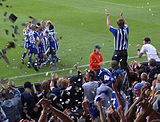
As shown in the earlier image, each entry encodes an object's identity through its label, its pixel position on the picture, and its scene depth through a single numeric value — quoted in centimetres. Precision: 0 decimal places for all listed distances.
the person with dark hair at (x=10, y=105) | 1317
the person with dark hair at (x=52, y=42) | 2455
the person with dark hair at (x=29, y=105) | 1411
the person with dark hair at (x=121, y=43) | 1972
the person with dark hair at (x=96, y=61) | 2047
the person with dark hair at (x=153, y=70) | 1658
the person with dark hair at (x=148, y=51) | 1958
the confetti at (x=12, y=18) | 928
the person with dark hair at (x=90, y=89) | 1380
